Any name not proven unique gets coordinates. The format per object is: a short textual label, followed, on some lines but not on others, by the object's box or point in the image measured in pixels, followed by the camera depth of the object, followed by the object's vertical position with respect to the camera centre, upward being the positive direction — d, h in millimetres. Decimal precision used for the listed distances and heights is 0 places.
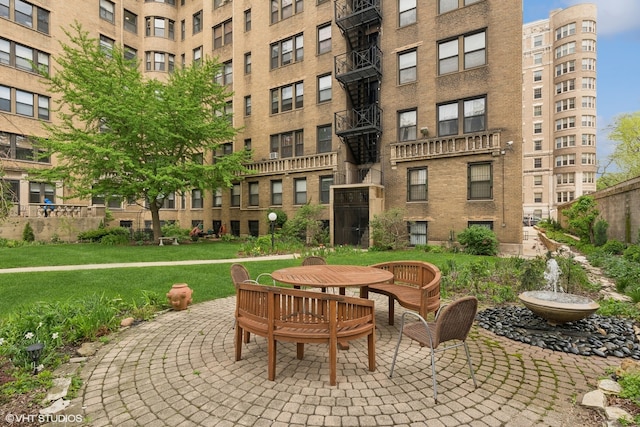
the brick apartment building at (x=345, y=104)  17266 +7062
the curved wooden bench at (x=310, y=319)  3740 -1398
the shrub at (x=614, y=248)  13672 -1929
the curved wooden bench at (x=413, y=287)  5195 -1572
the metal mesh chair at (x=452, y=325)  3492 -1385
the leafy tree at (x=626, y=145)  36188 +7090
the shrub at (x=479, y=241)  15625 -1760
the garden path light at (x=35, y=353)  3988 -1826
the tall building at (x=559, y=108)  54812 +17878
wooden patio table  4871 -1182
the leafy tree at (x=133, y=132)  18000 +4885
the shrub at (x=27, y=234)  20594 -1461
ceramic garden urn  6789 -1918
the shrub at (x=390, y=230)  18312 -1356
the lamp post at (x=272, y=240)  16694 -1804
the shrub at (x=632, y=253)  11047 -1834
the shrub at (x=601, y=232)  16062 -1421
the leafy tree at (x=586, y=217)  17453 -686
